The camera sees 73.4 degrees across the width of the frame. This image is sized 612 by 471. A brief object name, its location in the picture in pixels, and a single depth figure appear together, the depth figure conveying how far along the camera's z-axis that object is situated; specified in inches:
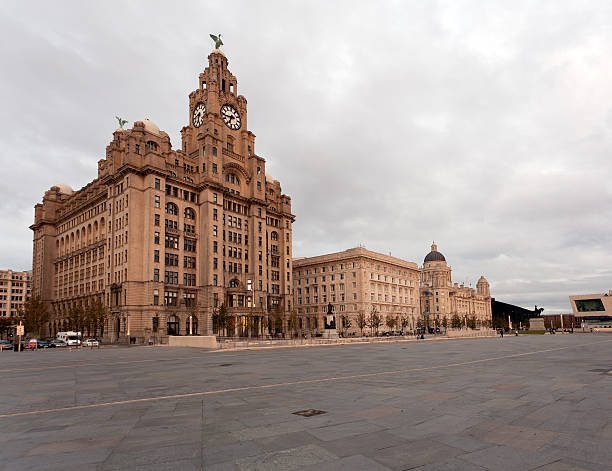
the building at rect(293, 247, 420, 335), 4463.6
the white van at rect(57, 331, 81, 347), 2958.4
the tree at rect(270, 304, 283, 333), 3641.5
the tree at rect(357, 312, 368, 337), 3964.1
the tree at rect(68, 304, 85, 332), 3093.5
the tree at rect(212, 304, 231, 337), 3002.0
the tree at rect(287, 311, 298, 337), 3760.3
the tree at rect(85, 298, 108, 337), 2885.1
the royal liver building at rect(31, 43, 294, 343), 2999.5
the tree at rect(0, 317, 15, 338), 4424.2
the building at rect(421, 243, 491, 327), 6865.2
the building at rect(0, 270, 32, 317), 6555.1
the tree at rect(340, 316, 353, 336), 4239.7
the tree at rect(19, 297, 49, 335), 3366.1
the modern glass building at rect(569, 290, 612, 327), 6092.5
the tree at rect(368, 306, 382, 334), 4082.2
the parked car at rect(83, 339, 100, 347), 2417.7
